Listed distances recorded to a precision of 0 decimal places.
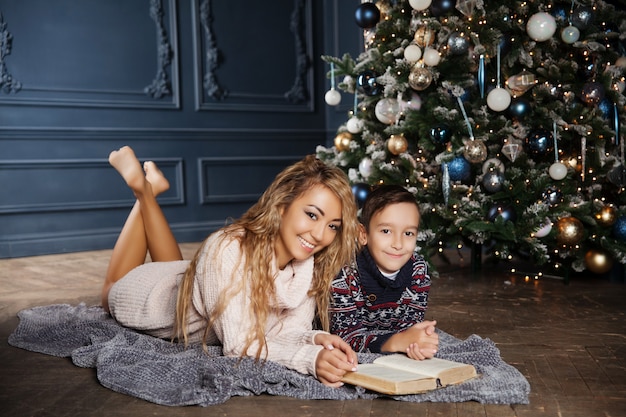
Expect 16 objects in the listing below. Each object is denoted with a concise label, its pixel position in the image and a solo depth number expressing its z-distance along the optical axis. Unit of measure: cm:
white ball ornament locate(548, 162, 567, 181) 349
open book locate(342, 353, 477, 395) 185
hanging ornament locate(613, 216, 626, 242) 355
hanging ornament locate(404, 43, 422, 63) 362
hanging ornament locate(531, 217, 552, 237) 346
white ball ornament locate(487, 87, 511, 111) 348
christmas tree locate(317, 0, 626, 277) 352
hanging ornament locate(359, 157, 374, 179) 384
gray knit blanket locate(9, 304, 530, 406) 192
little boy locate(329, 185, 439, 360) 230
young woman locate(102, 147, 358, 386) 206
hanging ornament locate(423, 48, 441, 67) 356
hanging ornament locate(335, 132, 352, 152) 406
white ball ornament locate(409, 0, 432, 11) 358
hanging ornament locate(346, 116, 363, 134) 396
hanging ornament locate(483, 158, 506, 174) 354
